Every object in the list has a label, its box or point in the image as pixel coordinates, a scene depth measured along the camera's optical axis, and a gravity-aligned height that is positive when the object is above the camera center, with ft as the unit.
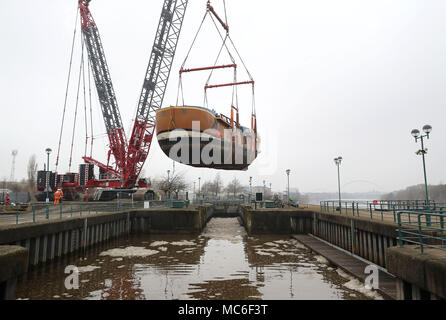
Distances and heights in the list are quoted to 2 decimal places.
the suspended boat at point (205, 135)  69.67 +15.73
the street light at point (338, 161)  104.32 +12.14
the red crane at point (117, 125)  132.57 +35.83
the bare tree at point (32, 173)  324.84 +26.24
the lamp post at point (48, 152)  94.86 +14.33
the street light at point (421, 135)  59.52 +12.76
